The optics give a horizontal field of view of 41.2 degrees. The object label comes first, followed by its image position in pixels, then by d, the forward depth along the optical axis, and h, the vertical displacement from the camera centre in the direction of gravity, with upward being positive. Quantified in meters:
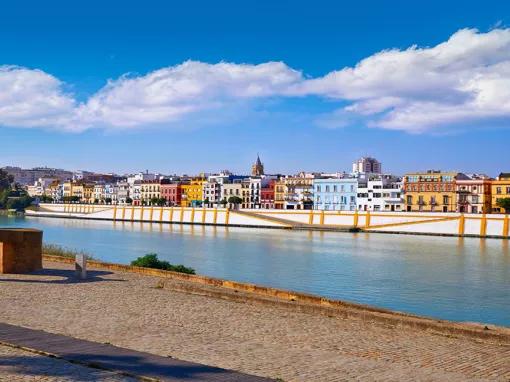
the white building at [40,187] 190.57 +0.79
